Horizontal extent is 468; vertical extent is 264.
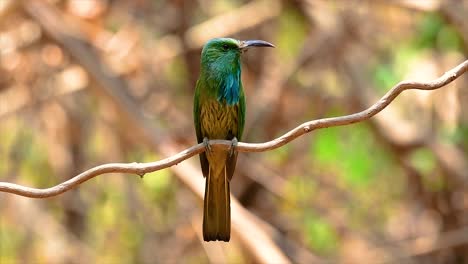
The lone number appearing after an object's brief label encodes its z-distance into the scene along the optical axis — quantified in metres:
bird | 6.80
